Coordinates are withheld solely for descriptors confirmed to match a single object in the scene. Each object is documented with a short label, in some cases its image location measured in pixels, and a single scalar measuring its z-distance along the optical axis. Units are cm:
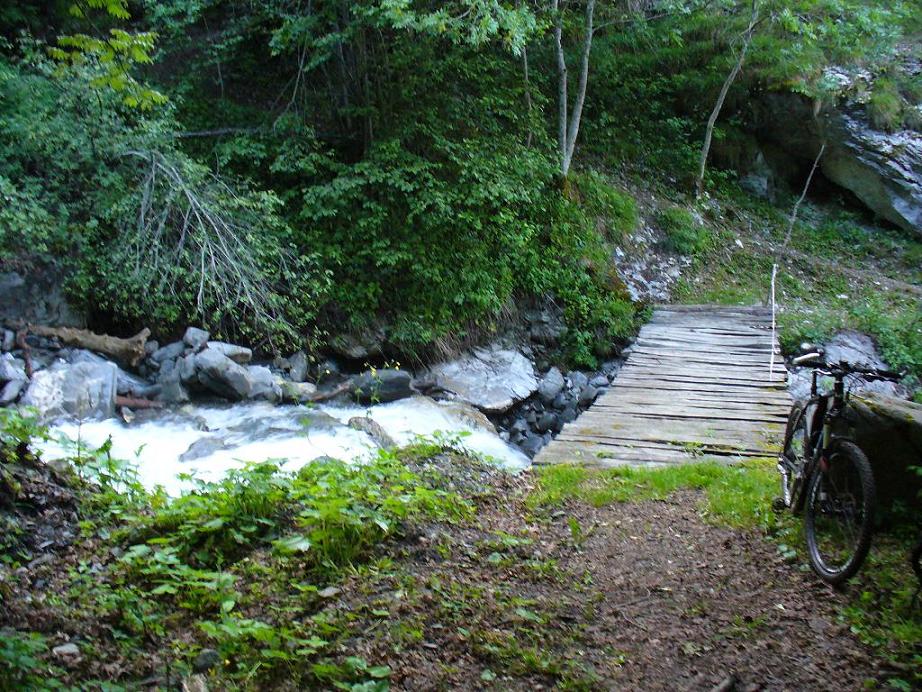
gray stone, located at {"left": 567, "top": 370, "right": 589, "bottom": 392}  984
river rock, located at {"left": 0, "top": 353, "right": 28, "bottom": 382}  698
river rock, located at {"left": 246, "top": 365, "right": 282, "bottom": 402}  777
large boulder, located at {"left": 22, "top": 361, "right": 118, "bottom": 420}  686
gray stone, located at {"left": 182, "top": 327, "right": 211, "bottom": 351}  807
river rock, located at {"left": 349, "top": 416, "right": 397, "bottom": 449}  683
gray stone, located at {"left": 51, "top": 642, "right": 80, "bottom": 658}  254
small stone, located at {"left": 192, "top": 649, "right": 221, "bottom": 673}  258
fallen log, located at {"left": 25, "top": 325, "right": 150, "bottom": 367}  794
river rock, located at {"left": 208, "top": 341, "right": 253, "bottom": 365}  802
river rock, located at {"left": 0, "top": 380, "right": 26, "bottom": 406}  673
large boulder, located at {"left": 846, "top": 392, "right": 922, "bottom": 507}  368
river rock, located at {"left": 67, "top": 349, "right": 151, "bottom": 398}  757
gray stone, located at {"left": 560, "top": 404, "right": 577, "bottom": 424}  916
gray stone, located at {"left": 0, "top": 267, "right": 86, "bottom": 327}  815
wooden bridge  580
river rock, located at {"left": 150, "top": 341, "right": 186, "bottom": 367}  809
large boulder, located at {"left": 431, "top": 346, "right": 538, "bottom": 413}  903
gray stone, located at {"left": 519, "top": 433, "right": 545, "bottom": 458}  831
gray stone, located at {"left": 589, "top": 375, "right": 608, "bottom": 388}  988
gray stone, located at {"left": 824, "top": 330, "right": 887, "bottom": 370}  996
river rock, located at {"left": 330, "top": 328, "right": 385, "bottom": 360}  912
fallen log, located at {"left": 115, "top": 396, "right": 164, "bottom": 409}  729
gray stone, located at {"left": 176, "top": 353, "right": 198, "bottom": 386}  773
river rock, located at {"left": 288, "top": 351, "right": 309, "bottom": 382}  844
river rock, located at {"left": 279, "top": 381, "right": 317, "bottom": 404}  784
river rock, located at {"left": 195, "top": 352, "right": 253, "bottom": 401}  764
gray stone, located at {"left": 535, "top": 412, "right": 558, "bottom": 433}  899
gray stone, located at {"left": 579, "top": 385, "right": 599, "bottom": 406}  956
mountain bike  315
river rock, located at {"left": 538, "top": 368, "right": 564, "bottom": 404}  953
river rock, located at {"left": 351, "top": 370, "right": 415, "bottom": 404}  817
